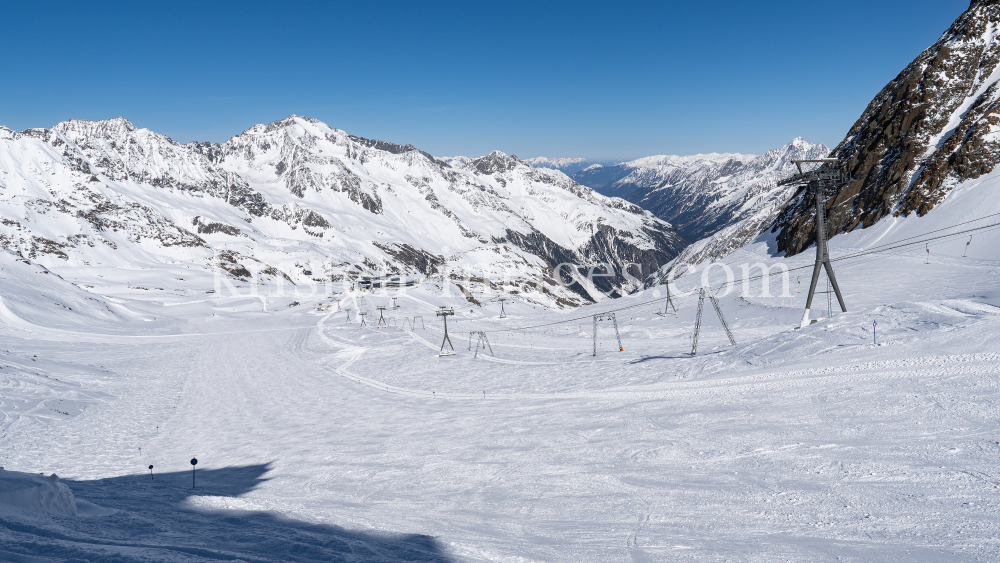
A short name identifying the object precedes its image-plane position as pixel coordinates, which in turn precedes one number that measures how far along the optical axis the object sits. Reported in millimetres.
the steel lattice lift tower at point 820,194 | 30281
